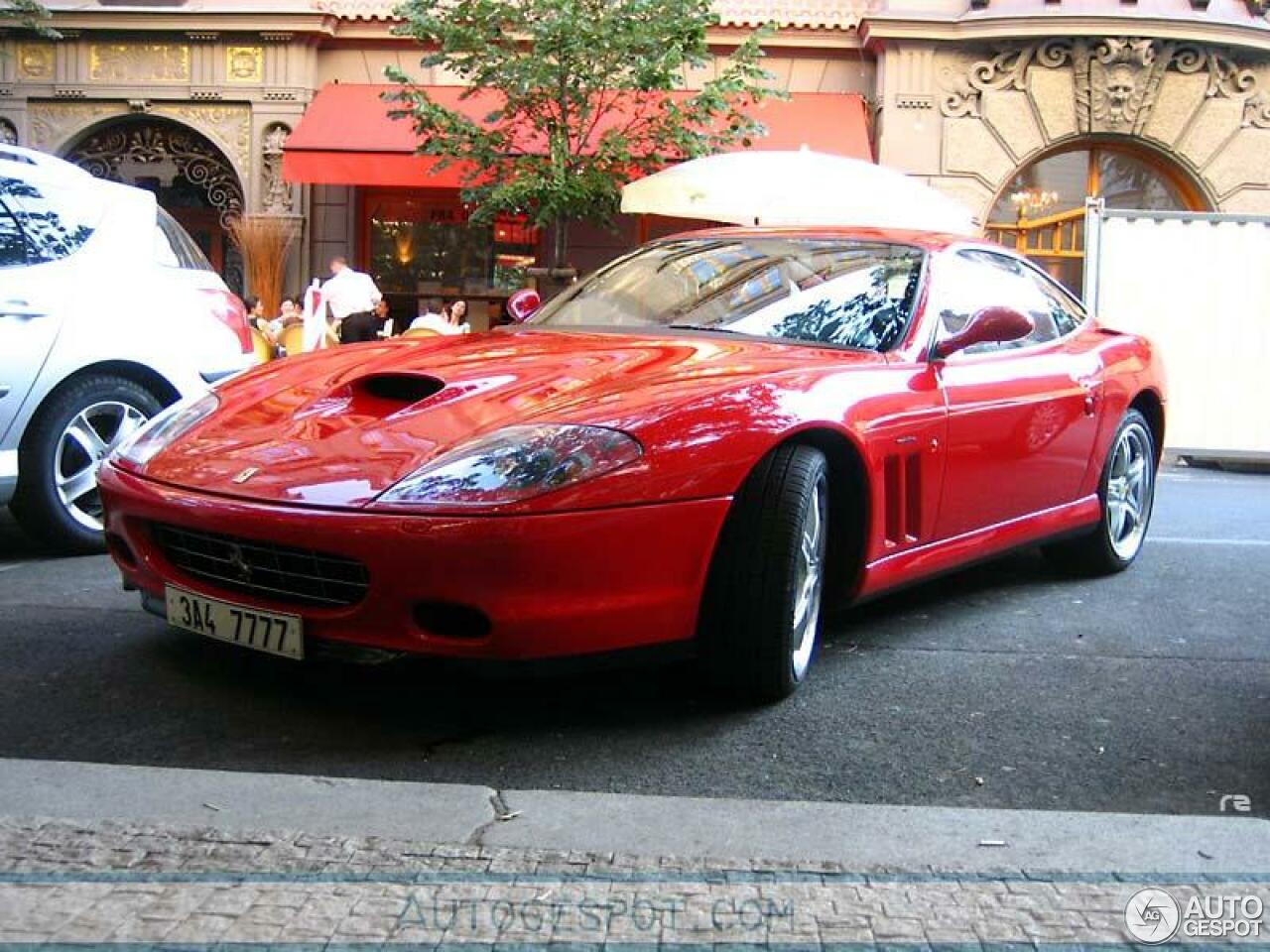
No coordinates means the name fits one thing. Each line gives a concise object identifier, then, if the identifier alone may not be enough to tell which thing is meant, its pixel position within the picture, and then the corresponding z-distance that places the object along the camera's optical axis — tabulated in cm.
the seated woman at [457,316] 1340
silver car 520
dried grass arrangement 1552
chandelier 1628
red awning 1445
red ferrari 296
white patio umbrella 942
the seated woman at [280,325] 1273
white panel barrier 1068
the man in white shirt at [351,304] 1196
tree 1259
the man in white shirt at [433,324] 1110
